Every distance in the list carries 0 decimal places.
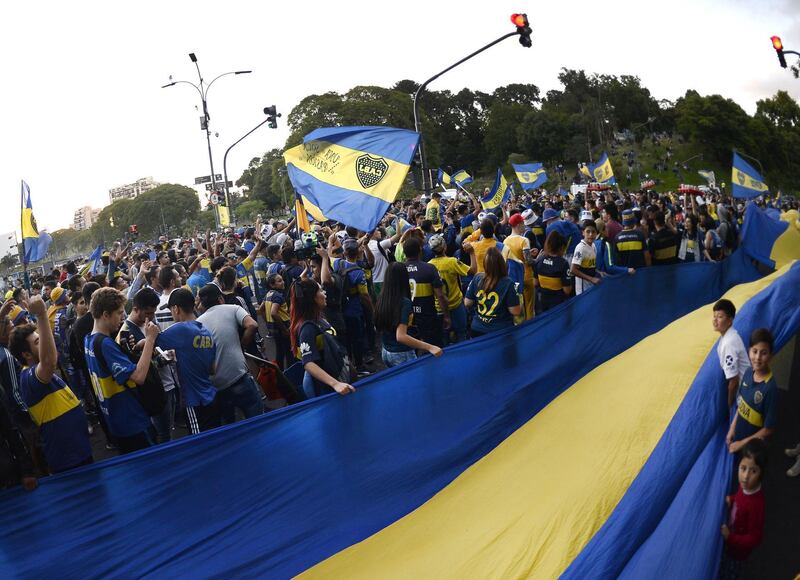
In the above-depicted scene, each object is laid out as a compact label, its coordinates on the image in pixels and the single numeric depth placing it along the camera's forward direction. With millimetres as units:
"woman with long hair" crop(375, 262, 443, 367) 5527
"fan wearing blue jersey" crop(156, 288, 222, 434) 5215
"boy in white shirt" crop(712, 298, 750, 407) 5082
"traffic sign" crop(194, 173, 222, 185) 34500
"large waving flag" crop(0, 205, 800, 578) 3342
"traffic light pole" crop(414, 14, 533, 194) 16109
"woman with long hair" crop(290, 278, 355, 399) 4727
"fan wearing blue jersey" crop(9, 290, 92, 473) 4109
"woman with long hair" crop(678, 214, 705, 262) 12172
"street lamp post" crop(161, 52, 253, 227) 29812
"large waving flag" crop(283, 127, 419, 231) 6879
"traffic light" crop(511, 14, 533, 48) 16109
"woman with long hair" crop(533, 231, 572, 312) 7742
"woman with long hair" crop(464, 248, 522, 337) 6109
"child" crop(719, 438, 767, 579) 3881
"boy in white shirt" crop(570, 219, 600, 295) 8320
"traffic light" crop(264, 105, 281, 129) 26875
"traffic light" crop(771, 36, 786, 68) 19031
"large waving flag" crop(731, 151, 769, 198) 14797
